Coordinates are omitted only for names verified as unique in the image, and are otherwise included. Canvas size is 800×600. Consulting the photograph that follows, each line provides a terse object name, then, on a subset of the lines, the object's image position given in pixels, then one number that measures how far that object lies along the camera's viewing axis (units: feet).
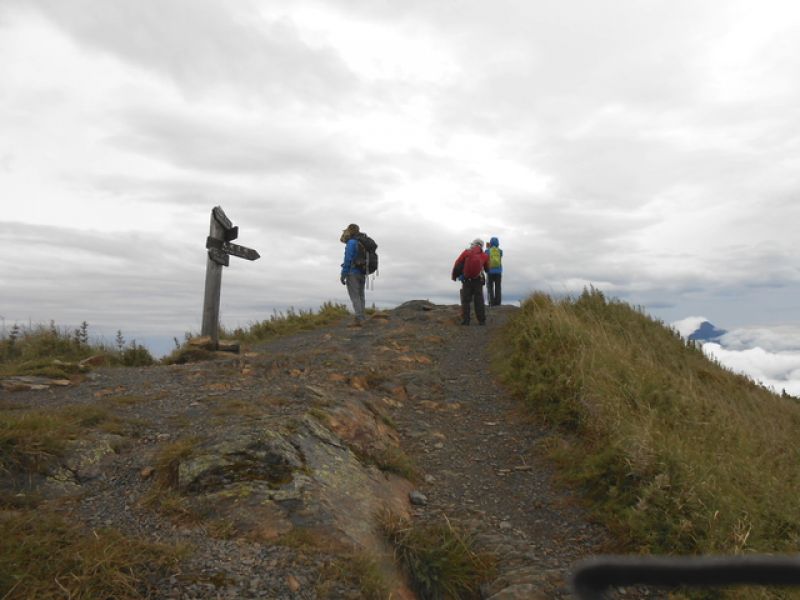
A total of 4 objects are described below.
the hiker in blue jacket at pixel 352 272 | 45.88
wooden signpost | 38.19
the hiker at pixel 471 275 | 46.62
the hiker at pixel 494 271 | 60.85
